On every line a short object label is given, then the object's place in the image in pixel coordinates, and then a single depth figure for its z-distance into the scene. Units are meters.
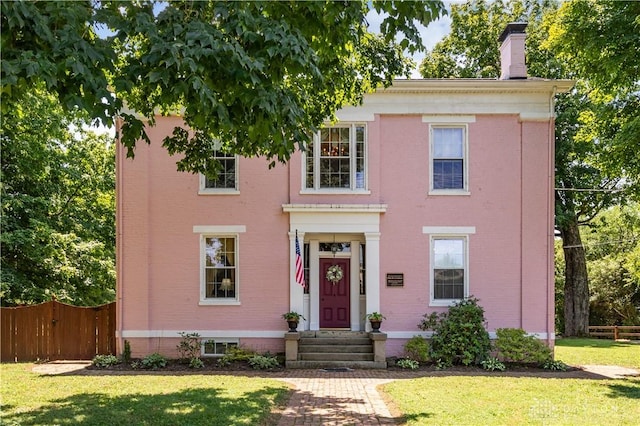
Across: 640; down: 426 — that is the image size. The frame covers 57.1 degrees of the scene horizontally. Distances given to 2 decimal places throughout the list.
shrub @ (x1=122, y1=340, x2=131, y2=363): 15.18
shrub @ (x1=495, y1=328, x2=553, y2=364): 14.81
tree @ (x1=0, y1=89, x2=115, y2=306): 20.05
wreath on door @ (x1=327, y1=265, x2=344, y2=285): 16.14
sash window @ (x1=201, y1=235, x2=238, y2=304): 15.78
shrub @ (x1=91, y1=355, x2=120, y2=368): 14.67
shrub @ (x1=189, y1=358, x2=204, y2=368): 14.51
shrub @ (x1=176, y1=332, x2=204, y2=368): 15.26
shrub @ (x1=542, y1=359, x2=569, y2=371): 14.55
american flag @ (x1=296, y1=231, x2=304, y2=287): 14.93
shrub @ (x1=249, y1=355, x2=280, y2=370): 14.48
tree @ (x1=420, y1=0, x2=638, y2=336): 24.27
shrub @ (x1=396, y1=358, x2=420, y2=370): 14.45
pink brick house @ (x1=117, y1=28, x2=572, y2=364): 15.52
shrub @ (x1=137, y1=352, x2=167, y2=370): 14.56
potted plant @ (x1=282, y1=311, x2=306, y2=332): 15.14
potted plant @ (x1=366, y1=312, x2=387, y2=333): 15.08
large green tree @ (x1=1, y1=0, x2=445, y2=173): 6.36
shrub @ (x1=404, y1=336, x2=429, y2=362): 15.01
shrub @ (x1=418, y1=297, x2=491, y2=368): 14.45
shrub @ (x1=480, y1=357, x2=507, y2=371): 14.24
